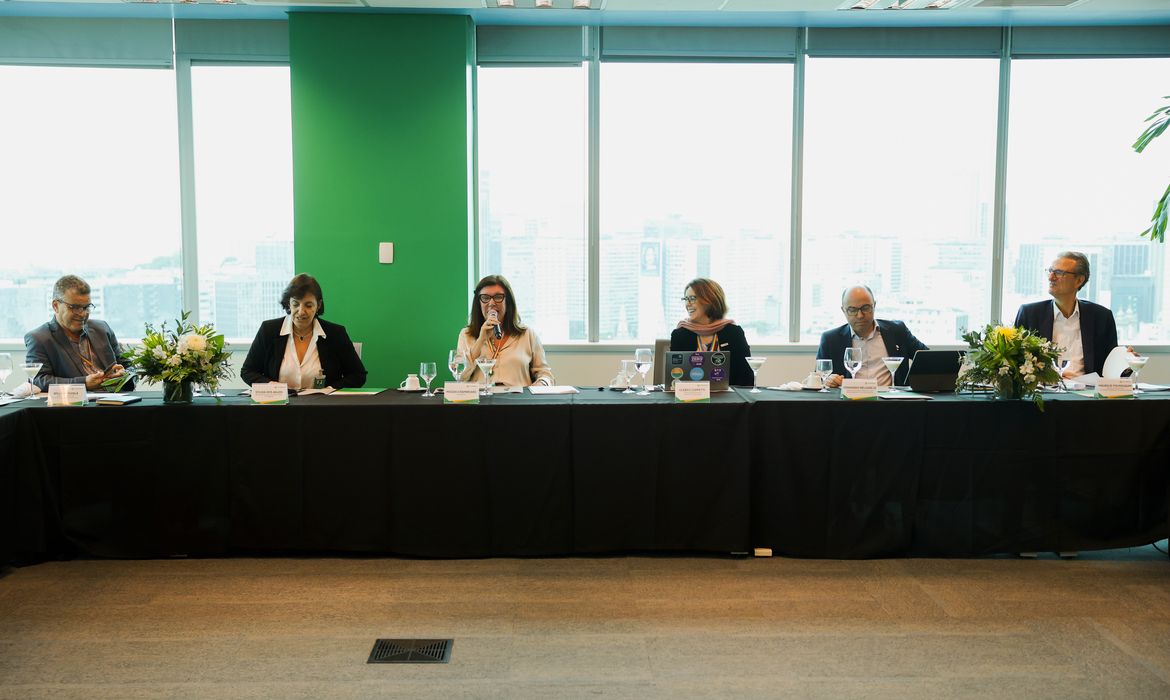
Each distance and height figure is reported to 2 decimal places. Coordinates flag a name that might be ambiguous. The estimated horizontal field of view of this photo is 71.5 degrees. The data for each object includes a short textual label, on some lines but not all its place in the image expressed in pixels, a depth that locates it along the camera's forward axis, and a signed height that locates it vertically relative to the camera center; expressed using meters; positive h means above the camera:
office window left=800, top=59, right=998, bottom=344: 6.45 +0.79
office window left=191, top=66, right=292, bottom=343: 6.38 +0.74
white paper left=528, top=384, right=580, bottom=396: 4.01 -0.51
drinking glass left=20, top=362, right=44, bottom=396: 3.93 -0.40
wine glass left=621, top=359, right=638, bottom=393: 4.05 -0.42
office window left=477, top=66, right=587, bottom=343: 6.40 +0.78
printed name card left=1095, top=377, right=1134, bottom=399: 3.82 -0.47
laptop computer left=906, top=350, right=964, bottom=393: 3.93 -0.40
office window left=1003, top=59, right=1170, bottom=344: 6.43 +0.85
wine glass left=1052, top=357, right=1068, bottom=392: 3.85 -0.40
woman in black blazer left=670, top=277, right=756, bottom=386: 4.54 -0.23
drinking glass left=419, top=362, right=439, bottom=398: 3.76 -0.39
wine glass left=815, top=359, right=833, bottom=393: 4.04 -0.41
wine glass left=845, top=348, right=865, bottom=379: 3.92 -0.34
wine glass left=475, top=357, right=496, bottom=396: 3.92 -0.39
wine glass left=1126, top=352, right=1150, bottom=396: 4.12 -0.36
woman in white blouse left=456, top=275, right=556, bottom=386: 4.53 -0.30
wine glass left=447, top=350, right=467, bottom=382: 3.92 -0.37
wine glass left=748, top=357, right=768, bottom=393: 3.93 -0.36
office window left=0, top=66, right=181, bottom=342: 6.41 +0.72
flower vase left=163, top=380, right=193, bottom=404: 3.75 -0.49
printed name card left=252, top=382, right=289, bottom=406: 3.70 -0.50
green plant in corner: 5.41 +0.96
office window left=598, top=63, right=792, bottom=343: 6.45 +0.77
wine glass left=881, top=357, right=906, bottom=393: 3.92 -0.36
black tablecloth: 3.66 -0.86
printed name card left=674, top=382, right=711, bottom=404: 3.74 -0.48
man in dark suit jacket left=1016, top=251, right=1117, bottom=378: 4.65 -0.19
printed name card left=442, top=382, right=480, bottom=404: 3.72 -0.49
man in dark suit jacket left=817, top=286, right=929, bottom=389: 4.46 -0.29
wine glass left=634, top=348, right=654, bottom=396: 3.91 -0.35
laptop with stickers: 3.89 -0.38
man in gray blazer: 4.38 -0.32
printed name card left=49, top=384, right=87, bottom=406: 3.72 -0.51
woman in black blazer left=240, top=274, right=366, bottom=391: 4.39 -0.34
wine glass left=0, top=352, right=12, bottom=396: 3.70 -0.37
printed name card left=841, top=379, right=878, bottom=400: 3.75 -0.47
